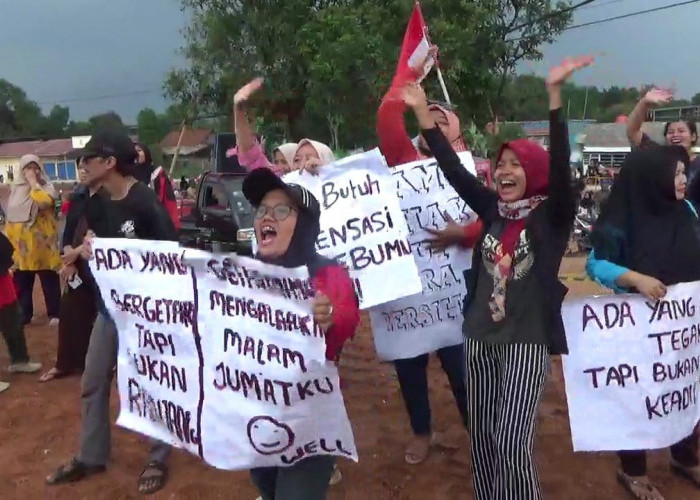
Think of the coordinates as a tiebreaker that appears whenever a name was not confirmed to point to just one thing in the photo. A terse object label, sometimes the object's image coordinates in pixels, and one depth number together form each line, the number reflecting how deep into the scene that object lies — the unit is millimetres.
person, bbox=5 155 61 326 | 7883
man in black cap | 4012
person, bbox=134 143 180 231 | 7120
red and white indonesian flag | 4145
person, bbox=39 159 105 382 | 5121
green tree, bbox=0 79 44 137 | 91500
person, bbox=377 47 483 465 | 4121
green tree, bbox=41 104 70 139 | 93312
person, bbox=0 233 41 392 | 5977
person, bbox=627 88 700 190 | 3686
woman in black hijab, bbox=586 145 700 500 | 3502
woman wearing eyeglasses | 2809
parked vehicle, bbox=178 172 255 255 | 11130
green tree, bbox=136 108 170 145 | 74812
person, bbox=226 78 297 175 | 4066
